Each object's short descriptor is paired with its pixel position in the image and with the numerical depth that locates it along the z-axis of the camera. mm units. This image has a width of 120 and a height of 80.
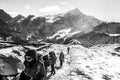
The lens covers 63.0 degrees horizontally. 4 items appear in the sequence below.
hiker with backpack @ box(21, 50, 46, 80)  2956
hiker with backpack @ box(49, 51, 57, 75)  7887
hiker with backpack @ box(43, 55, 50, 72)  7286
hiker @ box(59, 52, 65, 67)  10016
